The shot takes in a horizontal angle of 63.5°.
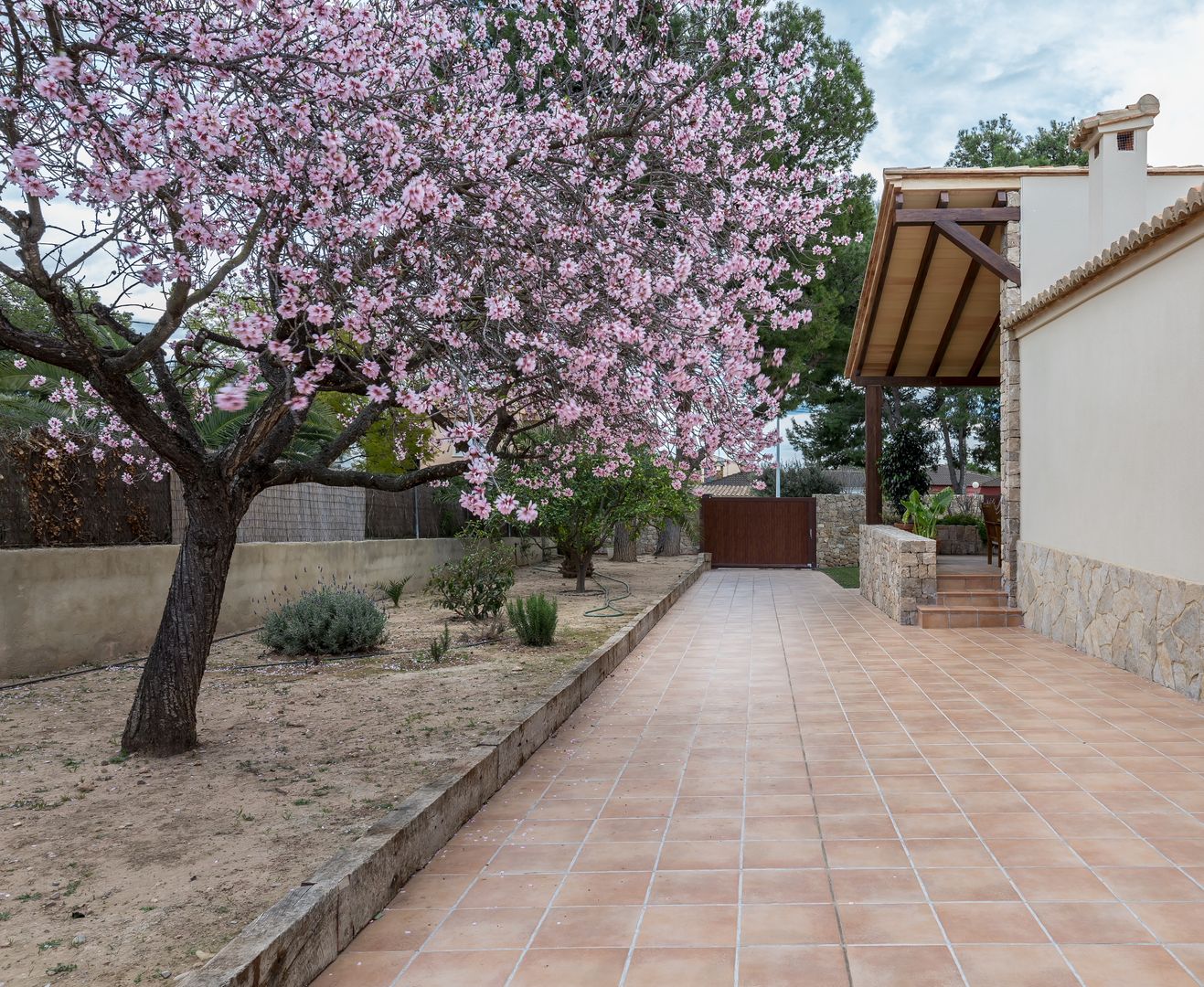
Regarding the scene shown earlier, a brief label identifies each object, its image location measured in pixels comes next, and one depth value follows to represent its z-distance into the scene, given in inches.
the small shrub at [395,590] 483.2
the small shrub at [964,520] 736.3
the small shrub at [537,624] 362.3
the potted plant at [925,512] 545.6
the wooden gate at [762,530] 935.0
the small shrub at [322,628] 339.9
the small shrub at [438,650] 324.2
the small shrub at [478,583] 413.4
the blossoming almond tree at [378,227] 160.4
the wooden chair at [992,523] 566.9
